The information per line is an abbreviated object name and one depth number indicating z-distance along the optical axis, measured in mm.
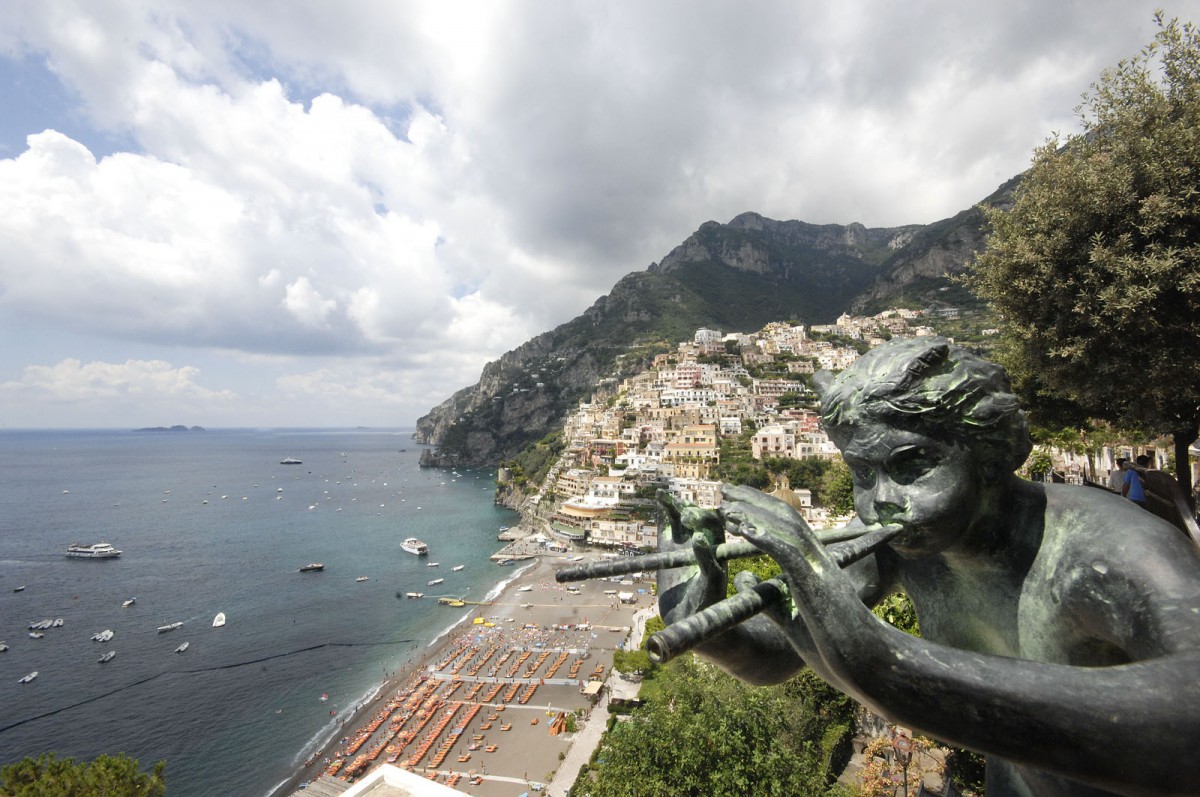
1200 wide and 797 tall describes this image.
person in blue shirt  5055
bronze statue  1249
